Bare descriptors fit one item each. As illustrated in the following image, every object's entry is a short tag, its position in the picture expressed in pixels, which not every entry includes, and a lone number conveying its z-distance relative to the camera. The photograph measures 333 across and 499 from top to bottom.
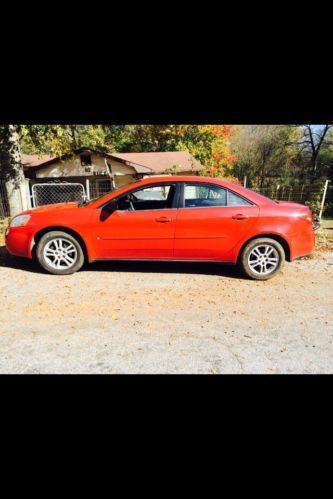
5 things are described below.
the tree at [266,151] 31.02
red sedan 4.74
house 18.16
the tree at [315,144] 30.26
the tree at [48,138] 10.73
